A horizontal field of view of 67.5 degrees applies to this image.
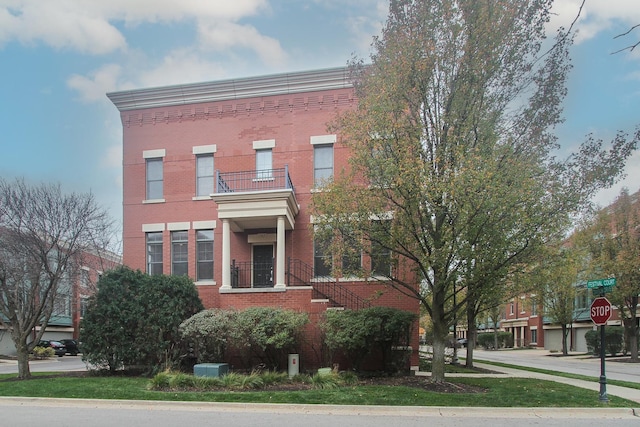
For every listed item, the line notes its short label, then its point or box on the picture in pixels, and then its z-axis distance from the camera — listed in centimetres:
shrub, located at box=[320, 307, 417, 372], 1446
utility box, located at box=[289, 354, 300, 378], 1511
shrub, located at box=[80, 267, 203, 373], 1574
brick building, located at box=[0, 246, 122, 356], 1748
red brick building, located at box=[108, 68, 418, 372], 1894
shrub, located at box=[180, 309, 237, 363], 1491
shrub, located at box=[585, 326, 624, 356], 3588
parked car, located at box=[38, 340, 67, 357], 3597
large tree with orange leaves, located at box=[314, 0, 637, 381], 1185
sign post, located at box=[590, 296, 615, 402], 1104
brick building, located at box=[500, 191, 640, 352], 3857
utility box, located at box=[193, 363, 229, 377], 1401
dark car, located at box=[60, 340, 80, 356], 3750
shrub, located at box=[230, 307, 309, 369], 1452
